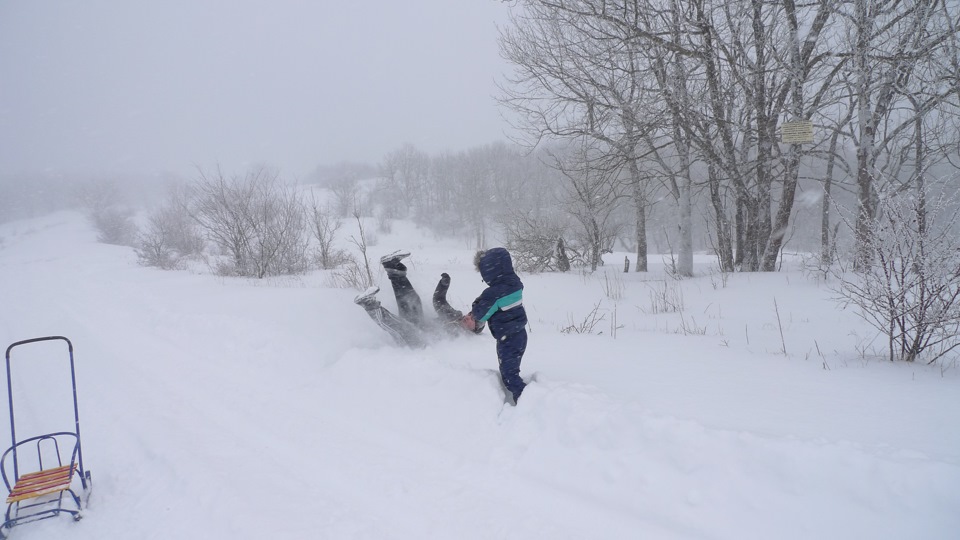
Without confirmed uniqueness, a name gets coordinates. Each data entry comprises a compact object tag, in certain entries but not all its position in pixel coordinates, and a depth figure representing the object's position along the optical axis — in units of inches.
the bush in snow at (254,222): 625.9
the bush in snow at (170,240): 970.7
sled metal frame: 121.6
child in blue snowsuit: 159.2
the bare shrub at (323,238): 674.2
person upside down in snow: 221.0
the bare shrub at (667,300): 299.6
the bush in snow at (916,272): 150.9
